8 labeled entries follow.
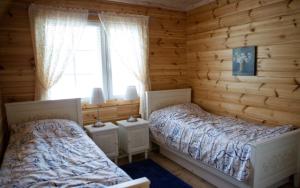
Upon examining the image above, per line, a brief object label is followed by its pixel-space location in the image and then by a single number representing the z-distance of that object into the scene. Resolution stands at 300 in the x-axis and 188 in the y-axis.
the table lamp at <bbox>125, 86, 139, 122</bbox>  3.28
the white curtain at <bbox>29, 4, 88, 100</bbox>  2.85
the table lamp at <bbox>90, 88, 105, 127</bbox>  2.99
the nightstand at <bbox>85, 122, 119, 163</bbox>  2.94
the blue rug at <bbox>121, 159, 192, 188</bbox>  2.59
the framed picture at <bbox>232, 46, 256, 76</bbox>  2.90
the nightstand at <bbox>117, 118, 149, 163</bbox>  3.16
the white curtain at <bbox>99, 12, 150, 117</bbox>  3.31
